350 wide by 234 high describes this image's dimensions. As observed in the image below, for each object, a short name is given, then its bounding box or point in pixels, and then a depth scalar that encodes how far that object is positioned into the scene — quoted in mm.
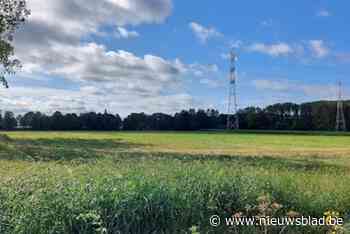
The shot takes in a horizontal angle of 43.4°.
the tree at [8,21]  28938
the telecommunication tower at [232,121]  113894
